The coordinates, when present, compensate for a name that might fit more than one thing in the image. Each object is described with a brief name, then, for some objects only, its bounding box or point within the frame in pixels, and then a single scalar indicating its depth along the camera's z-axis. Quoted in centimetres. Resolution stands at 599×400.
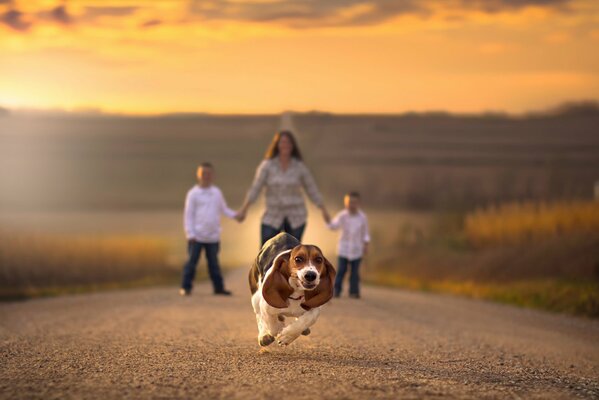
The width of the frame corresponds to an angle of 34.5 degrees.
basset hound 859
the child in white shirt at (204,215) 1675
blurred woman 1386
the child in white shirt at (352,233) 1866
